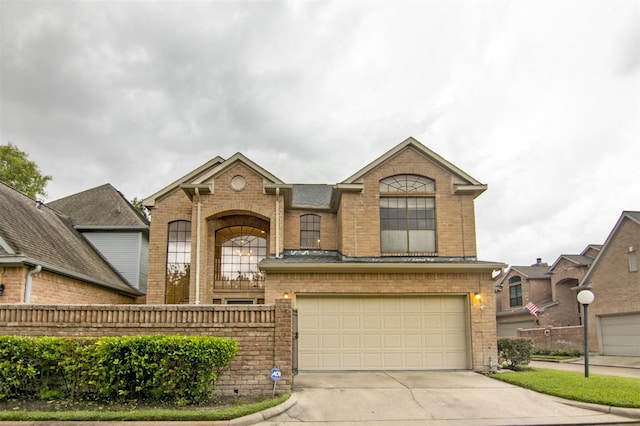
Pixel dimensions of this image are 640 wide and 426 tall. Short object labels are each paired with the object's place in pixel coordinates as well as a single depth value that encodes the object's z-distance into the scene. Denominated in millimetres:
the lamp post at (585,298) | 13719
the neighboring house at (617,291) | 22672
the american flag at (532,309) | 28588
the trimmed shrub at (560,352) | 25211
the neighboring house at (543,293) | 31000
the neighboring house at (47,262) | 12912
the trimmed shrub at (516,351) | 15203
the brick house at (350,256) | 14852
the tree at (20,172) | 28625
